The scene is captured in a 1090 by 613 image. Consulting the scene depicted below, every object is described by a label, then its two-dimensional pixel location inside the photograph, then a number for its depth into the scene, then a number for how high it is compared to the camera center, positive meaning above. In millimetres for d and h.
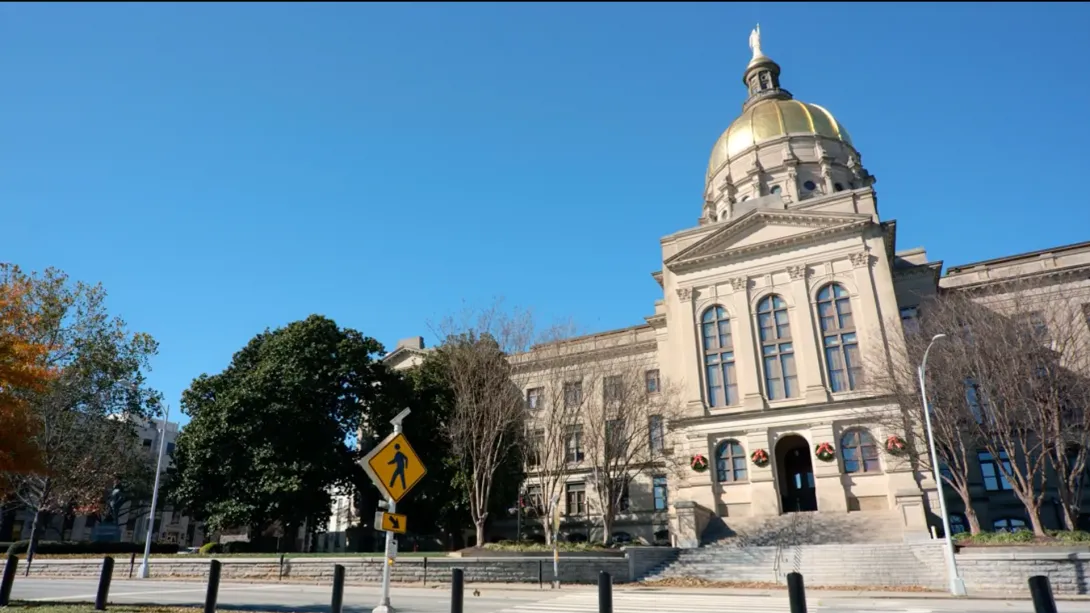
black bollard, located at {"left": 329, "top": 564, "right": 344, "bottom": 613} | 9148 -760
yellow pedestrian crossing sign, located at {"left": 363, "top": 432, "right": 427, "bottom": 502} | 9844 +891
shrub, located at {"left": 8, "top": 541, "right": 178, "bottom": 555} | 36844 -756
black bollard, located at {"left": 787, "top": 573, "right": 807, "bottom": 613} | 6848 -714
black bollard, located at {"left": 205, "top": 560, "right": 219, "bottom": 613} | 9883 -782
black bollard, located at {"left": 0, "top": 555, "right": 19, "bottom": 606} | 13875 -862
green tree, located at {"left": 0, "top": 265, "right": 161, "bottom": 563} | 36281 +7212
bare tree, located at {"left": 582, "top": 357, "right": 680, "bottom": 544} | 34406 +4802
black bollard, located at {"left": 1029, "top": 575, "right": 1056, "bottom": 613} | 5815 -672
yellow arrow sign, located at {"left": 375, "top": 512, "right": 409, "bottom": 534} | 9930 +102
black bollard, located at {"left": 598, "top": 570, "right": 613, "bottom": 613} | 7535 -756
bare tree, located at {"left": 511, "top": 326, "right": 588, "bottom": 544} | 33969 +6087
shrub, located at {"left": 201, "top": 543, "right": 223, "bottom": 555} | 32312 -810
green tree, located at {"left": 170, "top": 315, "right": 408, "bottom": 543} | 34531 +5295
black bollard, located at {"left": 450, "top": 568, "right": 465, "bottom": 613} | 8047 -734
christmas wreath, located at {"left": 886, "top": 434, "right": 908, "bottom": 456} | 31497 +3179
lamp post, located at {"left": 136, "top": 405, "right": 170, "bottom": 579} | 27509 -1257
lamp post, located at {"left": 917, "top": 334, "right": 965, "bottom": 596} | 20062 -900
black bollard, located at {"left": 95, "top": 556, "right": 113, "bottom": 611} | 12711 -910
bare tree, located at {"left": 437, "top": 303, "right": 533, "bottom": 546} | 33125 +5690
